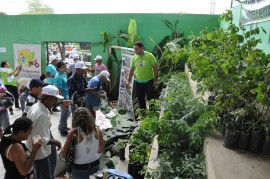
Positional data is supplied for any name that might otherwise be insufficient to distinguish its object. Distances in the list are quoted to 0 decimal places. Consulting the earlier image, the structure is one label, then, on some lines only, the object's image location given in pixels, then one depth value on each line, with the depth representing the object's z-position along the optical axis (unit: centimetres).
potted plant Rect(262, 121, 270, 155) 215
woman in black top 253
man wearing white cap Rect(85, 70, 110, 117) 555
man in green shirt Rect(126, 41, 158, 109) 570
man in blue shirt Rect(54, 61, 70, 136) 556
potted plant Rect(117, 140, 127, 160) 410
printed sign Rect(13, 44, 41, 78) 968
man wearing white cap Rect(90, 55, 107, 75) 798
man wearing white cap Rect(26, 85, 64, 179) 294
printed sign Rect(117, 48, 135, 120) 654
